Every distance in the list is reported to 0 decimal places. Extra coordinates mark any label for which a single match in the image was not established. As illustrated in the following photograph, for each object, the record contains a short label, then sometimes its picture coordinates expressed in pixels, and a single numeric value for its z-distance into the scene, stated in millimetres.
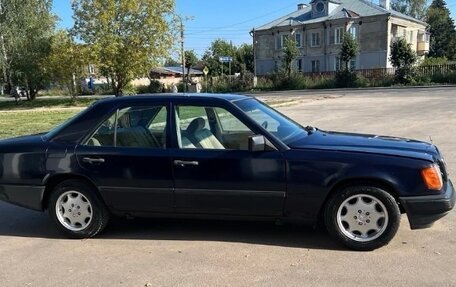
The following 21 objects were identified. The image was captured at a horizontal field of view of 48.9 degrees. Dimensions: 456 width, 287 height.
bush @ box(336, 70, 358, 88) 47719
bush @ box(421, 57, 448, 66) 54325
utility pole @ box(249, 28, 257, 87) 68000
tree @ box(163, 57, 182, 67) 36591
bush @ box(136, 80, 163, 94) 53875
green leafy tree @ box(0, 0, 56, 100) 37656
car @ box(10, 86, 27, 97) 39031
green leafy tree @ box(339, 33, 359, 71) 50688
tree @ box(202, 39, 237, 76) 95188
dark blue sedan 4590
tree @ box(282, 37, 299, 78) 51656
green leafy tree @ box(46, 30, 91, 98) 33844
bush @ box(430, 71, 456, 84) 43500
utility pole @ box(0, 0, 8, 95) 37375
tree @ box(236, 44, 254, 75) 94062
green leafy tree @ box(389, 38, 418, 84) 45031
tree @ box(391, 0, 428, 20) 85375
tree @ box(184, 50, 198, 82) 91250
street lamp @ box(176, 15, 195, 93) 35844
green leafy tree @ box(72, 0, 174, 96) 33562
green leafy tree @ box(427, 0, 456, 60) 87375
